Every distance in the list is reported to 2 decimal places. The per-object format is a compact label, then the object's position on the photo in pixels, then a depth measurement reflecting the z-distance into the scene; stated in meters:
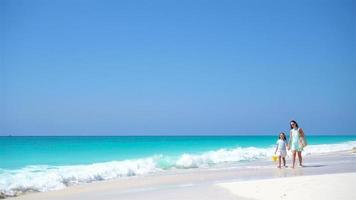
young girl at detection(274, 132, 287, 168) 16.94
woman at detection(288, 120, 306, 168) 16.39
